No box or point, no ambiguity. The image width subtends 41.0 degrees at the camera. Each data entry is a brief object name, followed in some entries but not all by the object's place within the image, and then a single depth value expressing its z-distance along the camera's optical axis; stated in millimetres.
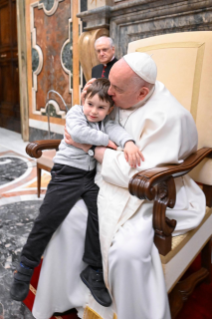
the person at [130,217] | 1198
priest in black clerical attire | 2920
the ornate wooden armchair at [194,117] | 1312
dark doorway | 6398
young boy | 1392
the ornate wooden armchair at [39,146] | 1760
